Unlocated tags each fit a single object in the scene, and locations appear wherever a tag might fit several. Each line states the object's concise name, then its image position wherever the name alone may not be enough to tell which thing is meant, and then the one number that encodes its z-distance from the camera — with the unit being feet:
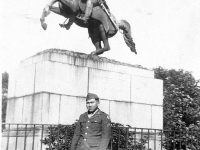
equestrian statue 31.57
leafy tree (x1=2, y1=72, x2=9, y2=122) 137.49
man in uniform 17.16
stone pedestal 29.48
